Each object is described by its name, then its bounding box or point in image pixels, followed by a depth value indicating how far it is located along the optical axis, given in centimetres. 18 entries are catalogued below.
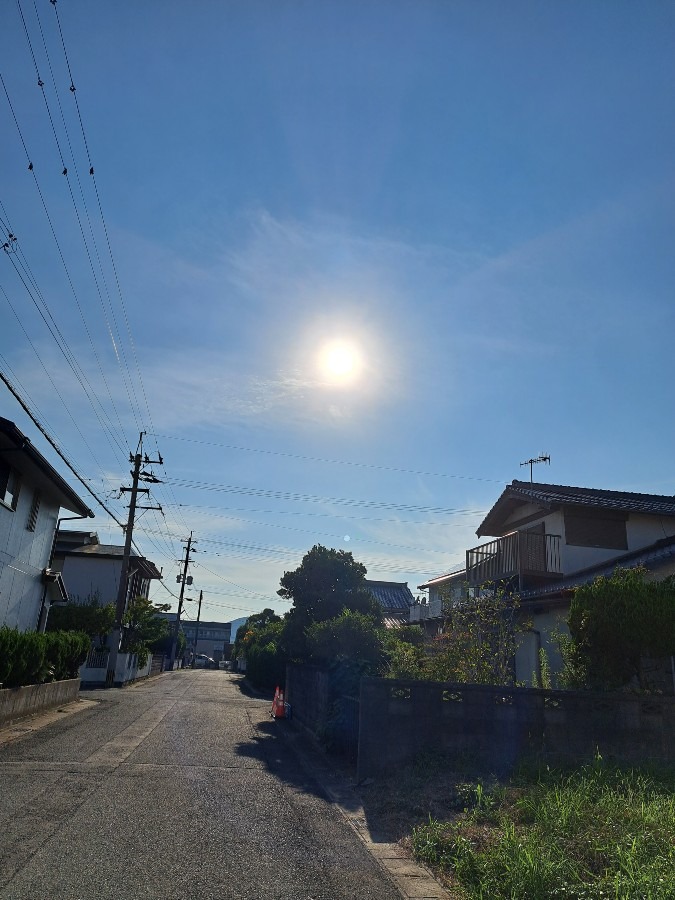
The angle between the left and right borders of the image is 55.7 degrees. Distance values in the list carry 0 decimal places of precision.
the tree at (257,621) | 4544
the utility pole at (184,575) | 5767
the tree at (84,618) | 2705
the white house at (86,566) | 3597
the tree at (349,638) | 1551
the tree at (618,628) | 904
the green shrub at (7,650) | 1223
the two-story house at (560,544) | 1700
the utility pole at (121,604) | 2780
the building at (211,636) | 11156
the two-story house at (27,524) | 1584
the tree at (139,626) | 3131
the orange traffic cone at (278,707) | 1822
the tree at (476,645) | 1052
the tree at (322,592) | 2008
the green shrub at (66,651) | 1641
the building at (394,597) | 4122
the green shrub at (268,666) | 2898
